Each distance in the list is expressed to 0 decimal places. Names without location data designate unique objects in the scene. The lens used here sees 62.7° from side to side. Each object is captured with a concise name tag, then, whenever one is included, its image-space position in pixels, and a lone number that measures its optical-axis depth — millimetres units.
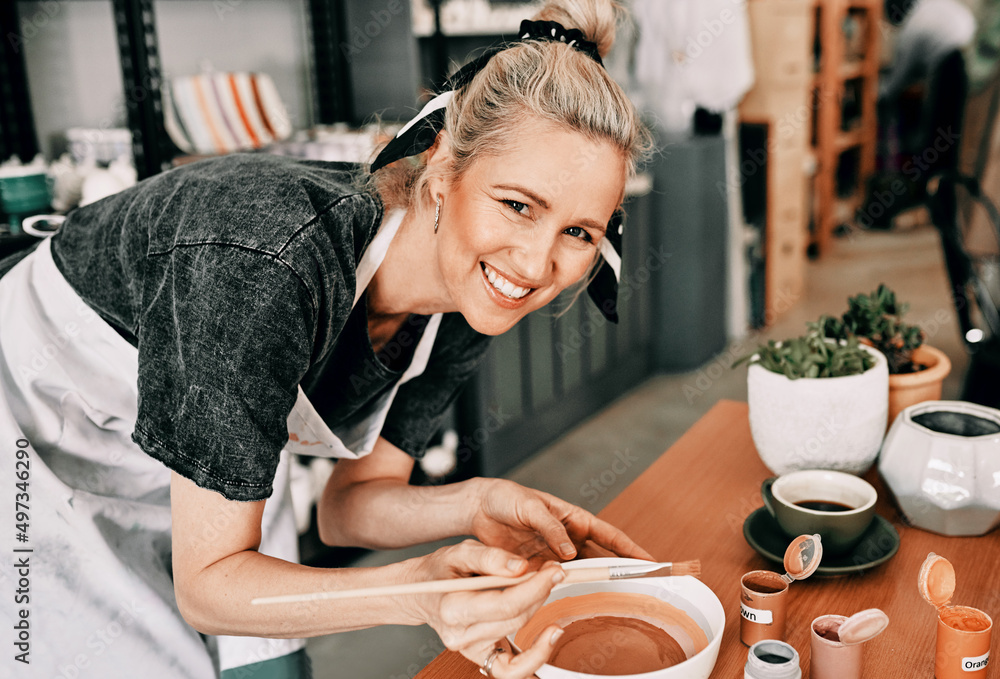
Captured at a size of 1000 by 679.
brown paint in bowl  802
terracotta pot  1159
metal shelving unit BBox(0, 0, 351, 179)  1870
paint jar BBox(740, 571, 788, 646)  805
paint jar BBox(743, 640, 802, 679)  713
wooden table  810
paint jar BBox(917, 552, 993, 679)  739
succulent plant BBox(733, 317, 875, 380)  1073
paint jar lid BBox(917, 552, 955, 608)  811
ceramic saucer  922
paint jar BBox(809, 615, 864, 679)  735
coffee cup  917
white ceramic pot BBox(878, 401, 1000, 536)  957
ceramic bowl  742
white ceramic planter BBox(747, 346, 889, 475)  1045
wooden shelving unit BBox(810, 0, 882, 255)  4953
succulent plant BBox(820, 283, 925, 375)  1214
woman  824
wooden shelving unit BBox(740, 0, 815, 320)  4016
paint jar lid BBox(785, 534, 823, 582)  883
